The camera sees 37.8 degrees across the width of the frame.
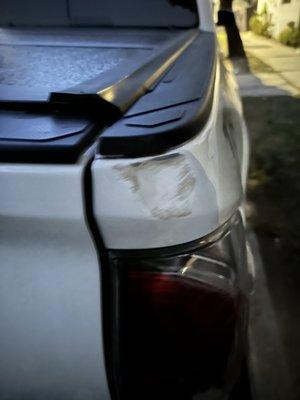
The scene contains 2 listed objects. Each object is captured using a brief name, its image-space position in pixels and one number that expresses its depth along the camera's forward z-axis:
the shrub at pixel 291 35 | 12.93
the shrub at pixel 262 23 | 15.83
